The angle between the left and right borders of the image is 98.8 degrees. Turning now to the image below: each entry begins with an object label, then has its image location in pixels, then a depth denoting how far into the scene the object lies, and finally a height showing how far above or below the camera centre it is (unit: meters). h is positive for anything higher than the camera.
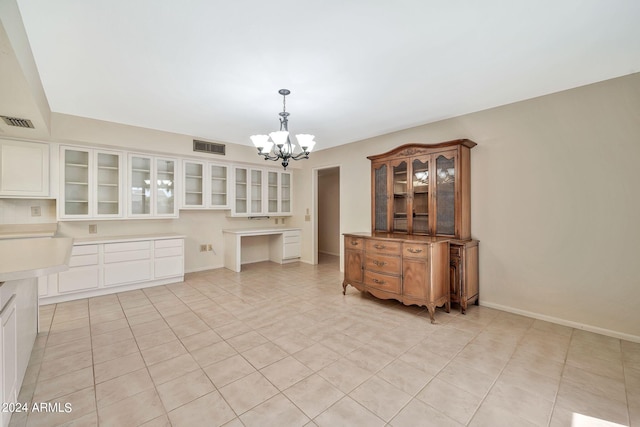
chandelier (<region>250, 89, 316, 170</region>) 2.87 +0.81
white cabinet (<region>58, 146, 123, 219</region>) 3.80 +0.47
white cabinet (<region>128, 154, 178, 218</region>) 4.33 +0.47
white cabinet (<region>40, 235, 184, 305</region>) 3.56 -0.75
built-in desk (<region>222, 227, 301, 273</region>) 5.18 -0.62
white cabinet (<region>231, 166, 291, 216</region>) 5.59 +0.49
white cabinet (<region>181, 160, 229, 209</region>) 4.86 +0.55
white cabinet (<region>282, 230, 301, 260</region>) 5.93 -0.65
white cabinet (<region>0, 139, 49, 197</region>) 3.34 +0.60
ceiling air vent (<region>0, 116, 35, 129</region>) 2.82 +1.01
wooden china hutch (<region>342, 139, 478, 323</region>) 3.14 -0.28
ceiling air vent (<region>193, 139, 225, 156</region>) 4.79 +1.23
